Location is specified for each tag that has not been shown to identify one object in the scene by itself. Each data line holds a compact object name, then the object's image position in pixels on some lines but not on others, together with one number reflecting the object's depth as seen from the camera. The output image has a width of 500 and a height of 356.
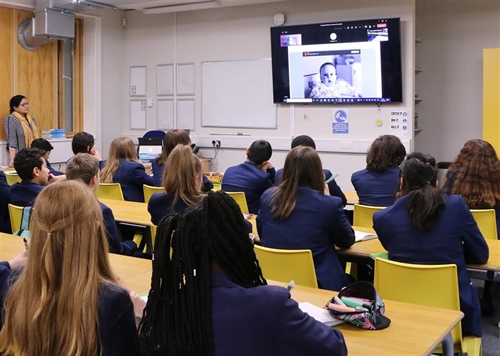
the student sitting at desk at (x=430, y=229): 2.95
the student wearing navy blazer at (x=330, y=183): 4.91
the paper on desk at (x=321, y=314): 2.12
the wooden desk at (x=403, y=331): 1.96
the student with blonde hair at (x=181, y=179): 3.78
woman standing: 8.11
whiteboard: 8.45
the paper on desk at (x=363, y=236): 3.60
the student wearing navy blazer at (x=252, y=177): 5.14
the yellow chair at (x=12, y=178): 6.34
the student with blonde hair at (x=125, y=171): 5.59
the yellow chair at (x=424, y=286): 2.67
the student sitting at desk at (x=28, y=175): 4.21
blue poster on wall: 7.89
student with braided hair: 1.55
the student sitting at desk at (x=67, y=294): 1.64
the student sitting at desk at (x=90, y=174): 3.51
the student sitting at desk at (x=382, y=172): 4.77
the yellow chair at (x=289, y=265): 2.94
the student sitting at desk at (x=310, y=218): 3.18
